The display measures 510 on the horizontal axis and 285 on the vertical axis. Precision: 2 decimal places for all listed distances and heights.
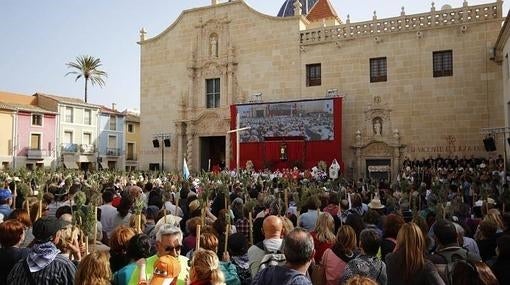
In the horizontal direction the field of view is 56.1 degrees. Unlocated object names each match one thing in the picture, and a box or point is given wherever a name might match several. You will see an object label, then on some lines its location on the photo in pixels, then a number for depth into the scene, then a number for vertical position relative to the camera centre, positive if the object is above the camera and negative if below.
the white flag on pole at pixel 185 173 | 17.73 -0.69
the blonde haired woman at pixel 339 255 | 3.91 -0.84
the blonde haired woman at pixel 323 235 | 4.59 -0.78
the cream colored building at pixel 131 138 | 45.66 +1.62
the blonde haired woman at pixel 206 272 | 3.10 -0.76
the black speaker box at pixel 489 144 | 19.02 +0.39
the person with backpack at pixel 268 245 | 4.07 -0.78
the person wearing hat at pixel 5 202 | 6.41 -0.67
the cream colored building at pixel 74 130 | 39.62 +2.17
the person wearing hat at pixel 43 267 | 3.39 -0.80
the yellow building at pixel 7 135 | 35.41 +1.51
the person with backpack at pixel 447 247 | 4.08 -0.83
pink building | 36.84 +1.47
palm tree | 47.06 +8.55
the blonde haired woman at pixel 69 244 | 3.79 -0.71
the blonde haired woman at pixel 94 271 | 3.06 -0.75
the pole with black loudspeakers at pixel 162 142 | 28.91 +0.77
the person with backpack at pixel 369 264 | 3.57 -0.83
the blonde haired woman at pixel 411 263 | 3.38 -0.79
